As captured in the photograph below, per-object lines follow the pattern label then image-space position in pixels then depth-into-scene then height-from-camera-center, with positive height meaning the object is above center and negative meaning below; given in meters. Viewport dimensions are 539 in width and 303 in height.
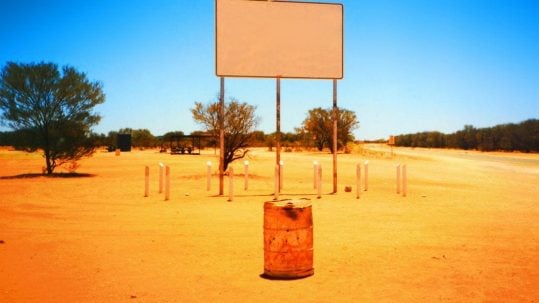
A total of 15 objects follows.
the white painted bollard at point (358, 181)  15.72 -1.07
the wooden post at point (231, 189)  14.98 -1.26
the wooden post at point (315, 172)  16.92 -0.91
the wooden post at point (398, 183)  17.31 -1.23
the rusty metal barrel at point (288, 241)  6.34 -1.19
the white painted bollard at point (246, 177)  17.39 -1.10
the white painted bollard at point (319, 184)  15.65 -1.17
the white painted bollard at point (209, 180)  17.53 -1.21
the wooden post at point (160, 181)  16.20 -1.15
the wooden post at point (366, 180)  17.95 -1.20
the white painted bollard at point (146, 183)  15.73 -1.18
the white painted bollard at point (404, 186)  16.59 -1.29
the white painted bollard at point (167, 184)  14.94 -1.12
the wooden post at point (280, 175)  16.85 -0.97
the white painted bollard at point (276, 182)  14.61 -1.02
